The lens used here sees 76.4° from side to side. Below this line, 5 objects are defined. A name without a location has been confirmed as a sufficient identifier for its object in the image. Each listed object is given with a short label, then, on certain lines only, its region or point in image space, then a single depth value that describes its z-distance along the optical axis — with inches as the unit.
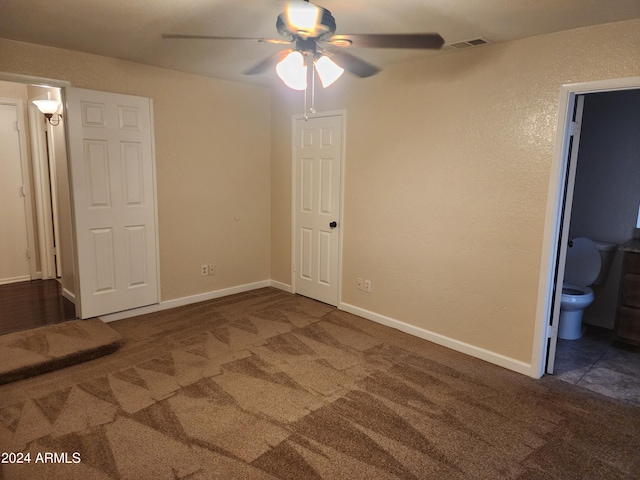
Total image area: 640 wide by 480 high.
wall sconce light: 169.2
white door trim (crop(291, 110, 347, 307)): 165.3
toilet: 149.2
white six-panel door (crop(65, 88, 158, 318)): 142.8
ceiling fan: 74.1
